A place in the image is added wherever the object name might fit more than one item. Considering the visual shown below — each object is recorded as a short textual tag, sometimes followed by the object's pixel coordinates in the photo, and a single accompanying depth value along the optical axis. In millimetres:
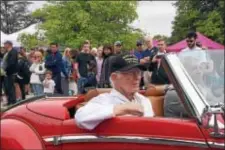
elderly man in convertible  3344
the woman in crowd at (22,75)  13562
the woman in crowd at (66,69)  12738
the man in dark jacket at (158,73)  3400
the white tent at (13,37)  25144
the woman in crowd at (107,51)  10180
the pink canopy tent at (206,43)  23231
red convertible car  3037
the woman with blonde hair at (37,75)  12164
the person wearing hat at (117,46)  10513
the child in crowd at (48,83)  11742
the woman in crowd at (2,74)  13307
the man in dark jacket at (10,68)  12562
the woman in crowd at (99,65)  11123
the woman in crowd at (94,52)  12706
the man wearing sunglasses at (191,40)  7184
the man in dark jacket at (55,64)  11859
